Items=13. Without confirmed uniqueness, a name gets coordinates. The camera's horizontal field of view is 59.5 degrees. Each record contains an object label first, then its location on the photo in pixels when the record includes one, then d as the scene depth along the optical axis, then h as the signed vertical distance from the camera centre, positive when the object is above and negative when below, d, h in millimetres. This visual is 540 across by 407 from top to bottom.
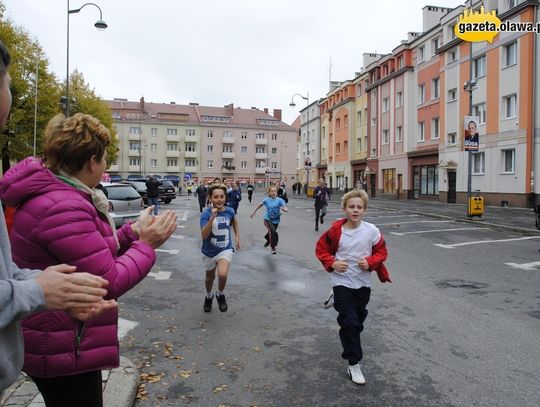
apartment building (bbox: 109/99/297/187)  85438 +9597
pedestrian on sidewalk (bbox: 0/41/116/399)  1419 -320
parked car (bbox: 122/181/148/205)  27180 +317
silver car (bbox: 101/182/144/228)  13609 -288
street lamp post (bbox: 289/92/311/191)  46969 +9675
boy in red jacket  4027 -613
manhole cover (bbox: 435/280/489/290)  7605 -1474
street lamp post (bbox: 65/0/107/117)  24523 +8781
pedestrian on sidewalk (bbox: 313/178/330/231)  16859 -128
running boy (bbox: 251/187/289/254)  11172 -507
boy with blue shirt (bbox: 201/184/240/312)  5996 -669
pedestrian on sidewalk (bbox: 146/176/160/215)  21406 +154
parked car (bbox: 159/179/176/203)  33362 +35
